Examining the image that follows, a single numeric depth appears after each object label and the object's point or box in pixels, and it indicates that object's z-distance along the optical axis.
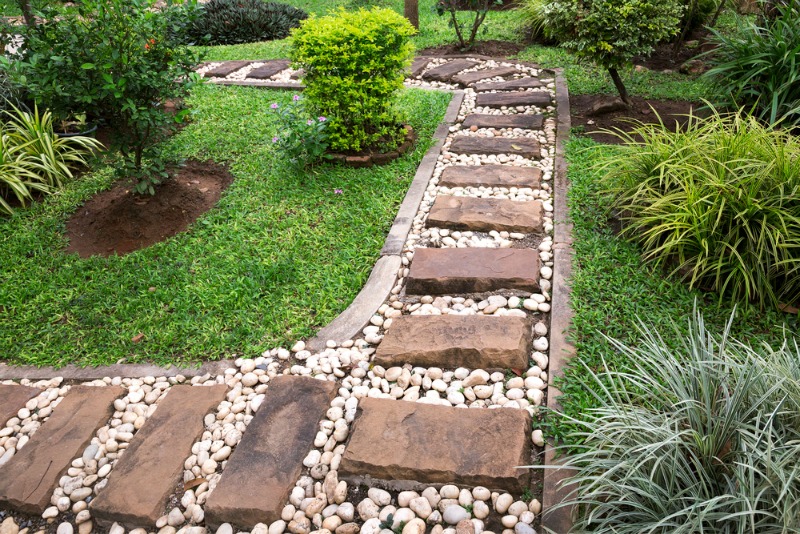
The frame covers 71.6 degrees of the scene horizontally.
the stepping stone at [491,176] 4.10
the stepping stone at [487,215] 3.54
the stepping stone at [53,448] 2.15
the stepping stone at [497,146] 4.57
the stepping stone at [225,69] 7.31
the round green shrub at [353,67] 4.24
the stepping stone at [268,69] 7.14
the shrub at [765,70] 3.99
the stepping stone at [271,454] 1.99
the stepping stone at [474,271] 3.03
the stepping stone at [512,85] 6.11
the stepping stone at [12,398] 2.60
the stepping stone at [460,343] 2.54
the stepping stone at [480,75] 6.49
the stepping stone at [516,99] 5.57
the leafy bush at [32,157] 4.30
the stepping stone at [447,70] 6.71
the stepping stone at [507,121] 5.09
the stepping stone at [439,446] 2.01
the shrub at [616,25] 4.52
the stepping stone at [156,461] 2.04
